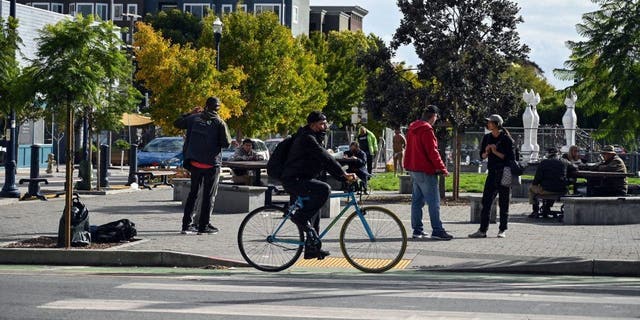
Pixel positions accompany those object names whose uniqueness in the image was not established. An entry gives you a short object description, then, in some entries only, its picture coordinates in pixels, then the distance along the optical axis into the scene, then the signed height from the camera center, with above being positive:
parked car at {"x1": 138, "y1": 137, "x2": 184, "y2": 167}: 45.16 +0.10
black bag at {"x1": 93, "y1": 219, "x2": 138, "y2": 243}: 15.66 -0.99
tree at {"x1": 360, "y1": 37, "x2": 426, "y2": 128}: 28.03 +1.57
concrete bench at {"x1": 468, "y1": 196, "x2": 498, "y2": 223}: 21.08 -0.80
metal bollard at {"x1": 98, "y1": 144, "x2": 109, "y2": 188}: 30.50 -0.27
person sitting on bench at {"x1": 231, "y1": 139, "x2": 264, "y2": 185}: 26.00 +0.04
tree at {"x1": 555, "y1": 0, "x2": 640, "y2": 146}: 15.75 +1.27
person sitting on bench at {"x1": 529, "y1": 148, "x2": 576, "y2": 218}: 22.27 -0.37
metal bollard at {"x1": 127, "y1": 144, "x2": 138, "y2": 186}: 32.34 -0.24
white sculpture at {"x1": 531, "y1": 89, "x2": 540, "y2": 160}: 48.47 +1.22
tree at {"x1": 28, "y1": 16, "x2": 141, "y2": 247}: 15.11 +1.08
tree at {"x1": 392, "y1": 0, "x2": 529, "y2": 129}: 27.44 +2.42
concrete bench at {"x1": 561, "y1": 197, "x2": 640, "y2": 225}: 20.86 -0.79
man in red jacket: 17.19 -0.12
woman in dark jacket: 17.89 -0.06
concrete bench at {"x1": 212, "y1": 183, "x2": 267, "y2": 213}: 22.25 -0.75
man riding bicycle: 13.26 -0.18
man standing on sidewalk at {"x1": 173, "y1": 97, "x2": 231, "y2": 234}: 17.41 +0.04
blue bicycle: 13.41 -0.87
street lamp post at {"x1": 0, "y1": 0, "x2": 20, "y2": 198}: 26.51 -0.57
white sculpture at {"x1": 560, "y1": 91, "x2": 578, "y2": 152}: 47.33 +1.48
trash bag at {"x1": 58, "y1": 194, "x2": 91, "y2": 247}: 15.00 -0.91
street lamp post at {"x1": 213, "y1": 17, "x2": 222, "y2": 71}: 38.06 +3.88
